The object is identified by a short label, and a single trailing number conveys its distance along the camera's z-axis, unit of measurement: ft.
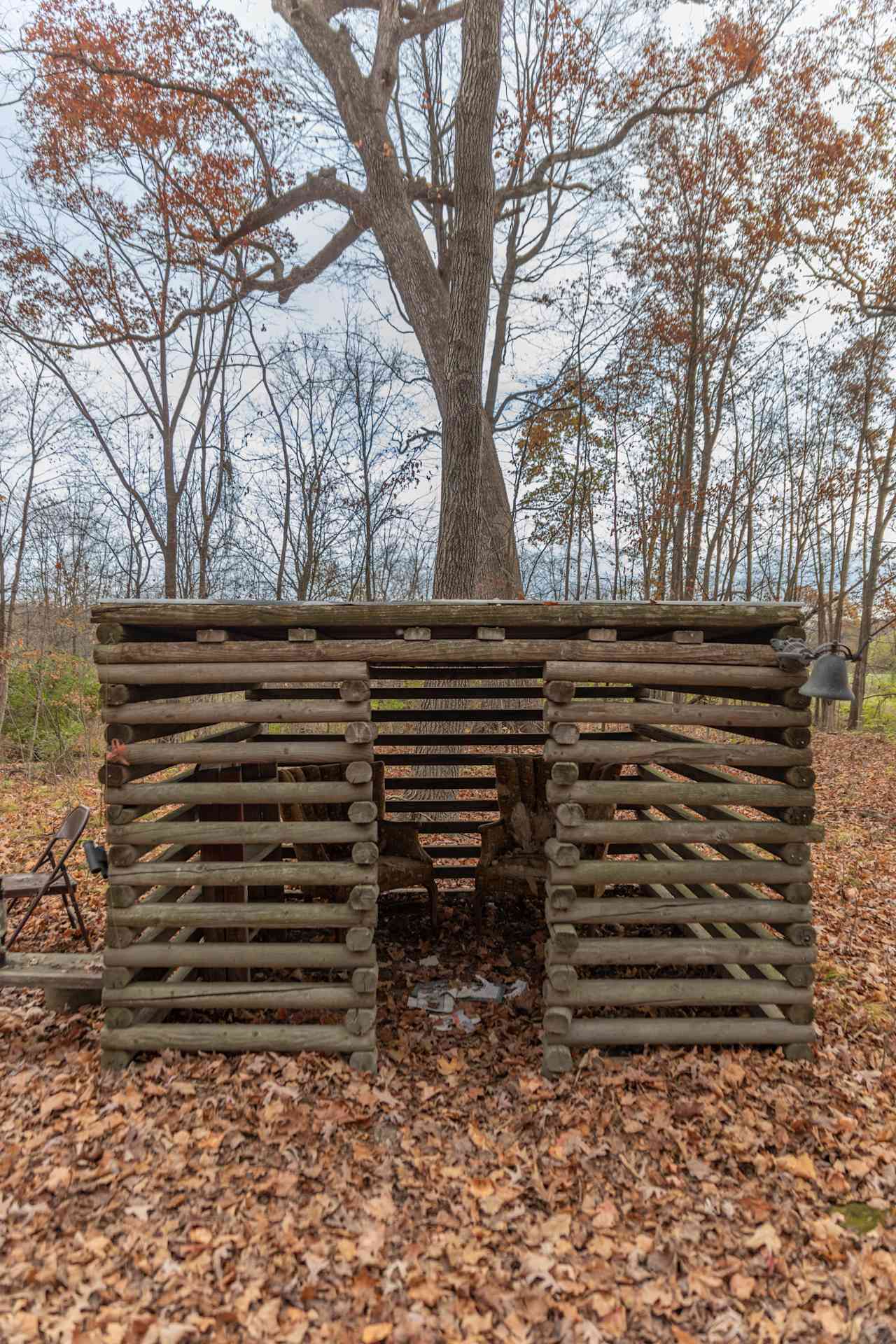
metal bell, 10.93
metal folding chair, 16.58
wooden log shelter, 12.95
